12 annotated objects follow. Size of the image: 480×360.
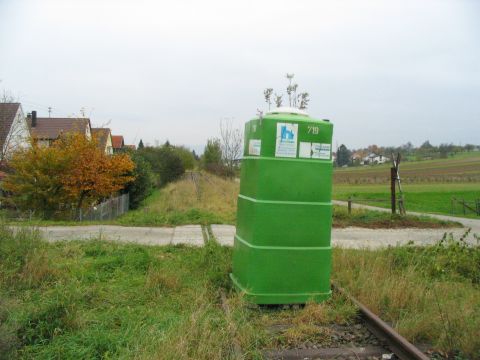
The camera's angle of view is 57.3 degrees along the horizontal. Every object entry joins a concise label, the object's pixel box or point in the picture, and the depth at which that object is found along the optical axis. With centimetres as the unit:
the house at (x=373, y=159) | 9676
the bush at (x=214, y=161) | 4434
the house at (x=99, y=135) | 2051
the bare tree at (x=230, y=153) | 4309
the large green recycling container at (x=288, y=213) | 529
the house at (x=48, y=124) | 5294
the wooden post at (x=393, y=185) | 1626
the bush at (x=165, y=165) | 4614
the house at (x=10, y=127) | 2578
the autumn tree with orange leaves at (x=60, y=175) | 1798
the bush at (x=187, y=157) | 6844
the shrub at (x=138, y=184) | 2716
